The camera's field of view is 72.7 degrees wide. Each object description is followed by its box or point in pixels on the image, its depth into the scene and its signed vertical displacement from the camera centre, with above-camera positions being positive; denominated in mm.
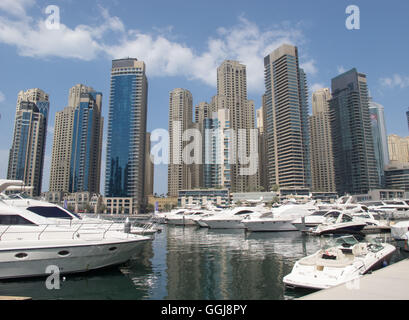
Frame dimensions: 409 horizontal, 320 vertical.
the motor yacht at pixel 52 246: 13008 -2307
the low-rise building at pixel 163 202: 165750 -1972
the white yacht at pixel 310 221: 37781 -3081
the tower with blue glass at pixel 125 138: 150250 +32681
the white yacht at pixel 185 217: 59062 -4037
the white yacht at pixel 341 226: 32219 -3234
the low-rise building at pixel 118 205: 148750 -3225
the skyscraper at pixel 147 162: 178375 +24355
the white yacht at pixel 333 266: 11094 -2928
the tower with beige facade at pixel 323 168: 192675 +20752
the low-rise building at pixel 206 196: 148375 +1318
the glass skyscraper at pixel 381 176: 188800 +15042
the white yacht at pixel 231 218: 45375 -3249
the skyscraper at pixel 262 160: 186625 +26076
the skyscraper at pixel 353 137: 178125 +39574
